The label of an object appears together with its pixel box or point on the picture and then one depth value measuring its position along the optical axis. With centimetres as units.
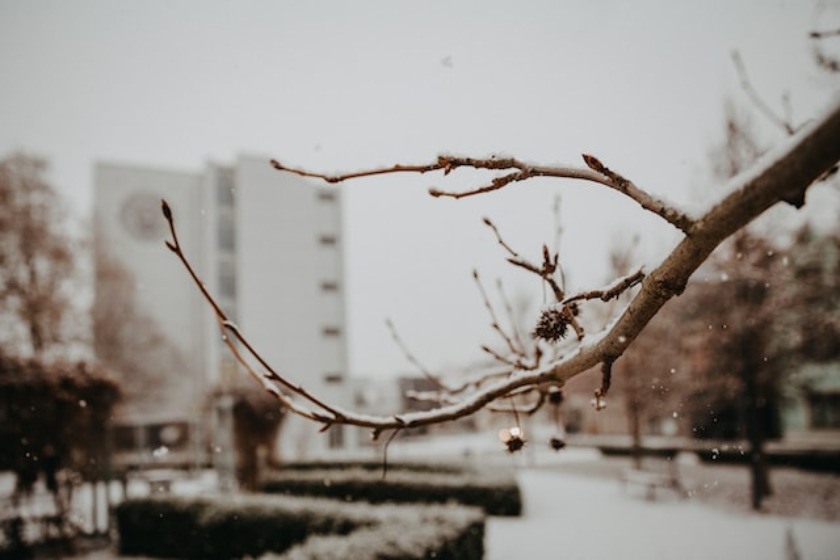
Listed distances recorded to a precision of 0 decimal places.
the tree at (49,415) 1007
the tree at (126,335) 2214
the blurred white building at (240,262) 3491
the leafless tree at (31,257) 1811
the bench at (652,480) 1342
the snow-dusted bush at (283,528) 612
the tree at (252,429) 1509
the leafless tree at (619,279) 112
